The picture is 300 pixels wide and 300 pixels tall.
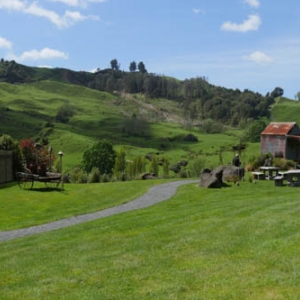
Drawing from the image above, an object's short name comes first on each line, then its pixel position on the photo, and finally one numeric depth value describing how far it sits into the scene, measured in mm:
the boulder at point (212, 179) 26859
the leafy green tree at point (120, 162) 87875
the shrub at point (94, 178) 42872
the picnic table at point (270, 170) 30444
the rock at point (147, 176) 43778
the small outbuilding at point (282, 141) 44406
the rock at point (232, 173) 29522
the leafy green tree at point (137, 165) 90125
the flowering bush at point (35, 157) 41219
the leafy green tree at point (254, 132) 131250
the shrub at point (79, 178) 45438
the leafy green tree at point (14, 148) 36425
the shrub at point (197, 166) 84250
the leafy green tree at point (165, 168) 94588
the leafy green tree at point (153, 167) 93488
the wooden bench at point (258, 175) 30039
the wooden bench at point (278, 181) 25766
